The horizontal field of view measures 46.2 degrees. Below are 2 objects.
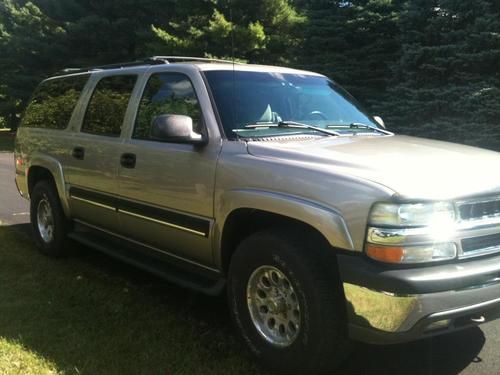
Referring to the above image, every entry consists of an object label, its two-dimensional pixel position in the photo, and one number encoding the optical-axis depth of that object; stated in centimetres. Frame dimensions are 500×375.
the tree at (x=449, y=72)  1212
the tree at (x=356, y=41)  1620
